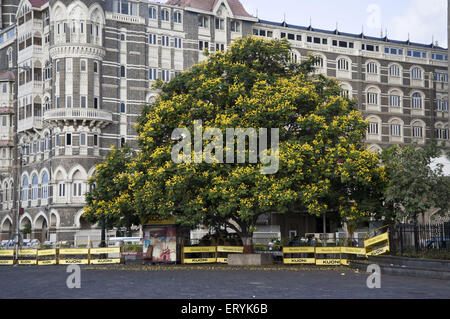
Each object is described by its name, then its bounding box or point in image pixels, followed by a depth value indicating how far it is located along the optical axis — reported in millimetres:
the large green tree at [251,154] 35250
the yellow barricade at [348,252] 35625
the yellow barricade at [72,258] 41938
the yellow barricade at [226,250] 40906
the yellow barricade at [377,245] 34772
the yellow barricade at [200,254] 40719
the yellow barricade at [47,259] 43688
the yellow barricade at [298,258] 38125
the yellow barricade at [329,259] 37031
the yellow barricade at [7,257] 45031
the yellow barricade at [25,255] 44594
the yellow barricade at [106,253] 41688
